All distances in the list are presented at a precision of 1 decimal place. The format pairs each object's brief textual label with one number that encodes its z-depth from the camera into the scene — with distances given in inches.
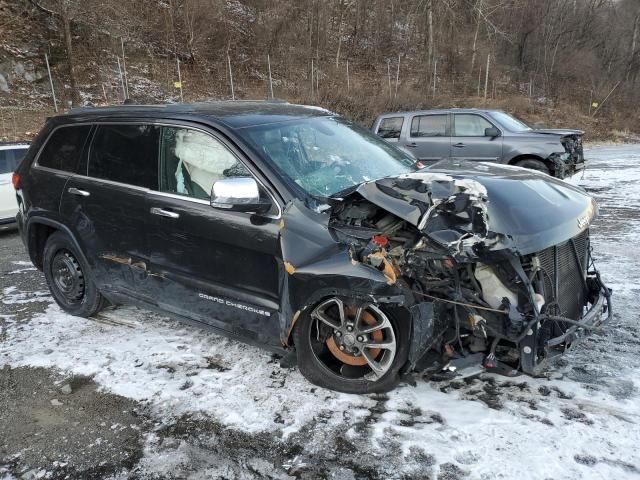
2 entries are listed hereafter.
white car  310.3
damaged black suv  113.5
